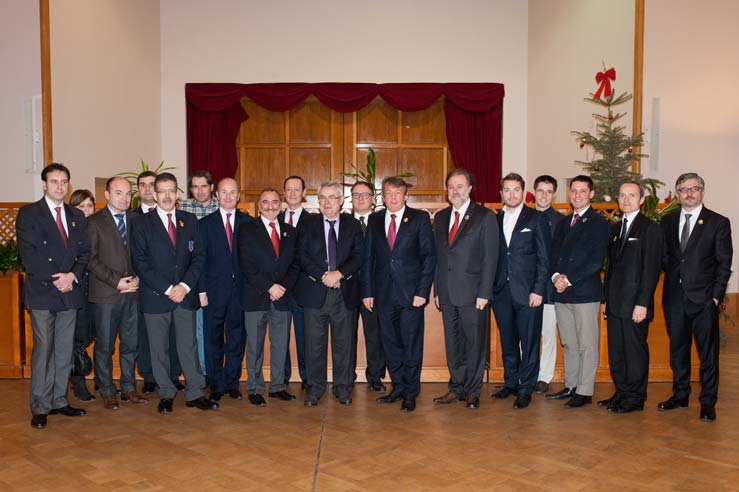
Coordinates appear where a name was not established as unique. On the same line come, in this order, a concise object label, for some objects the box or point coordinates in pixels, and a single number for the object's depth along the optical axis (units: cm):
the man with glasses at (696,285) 432
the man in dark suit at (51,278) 409
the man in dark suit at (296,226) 483
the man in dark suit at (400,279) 448
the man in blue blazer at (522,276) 457
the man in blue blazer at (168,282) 436
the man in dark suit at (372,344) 497
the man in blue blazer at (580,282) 452
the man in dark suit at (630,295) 436
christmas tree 625
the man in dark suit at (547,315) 484
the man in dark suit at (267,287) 454
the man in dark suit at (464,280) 448
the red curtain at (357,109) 1045
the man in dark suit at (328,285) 456
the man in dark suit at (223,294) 465
